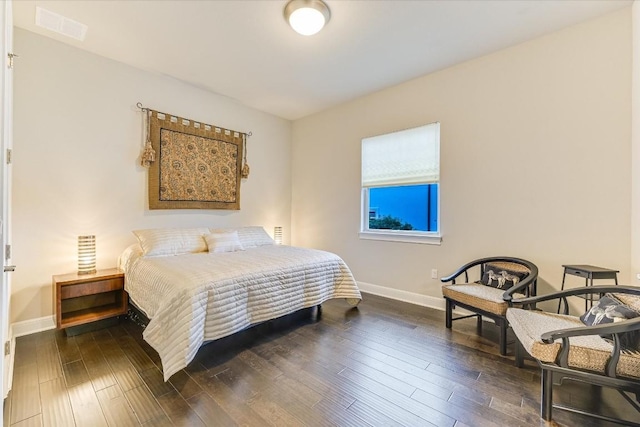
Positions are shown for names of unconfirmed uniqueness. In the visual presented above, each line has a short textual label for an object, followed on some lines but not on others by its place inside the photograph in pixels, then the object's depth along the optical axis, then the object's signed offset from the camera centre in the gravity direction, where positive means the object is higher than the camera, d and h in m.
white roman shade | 3.39 +0.76
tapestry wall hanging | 3.40 +0.67
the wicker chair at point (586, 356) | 1.42 -0.77
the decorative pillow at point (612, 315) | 1.53 -0.62
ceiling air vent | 2.38 +1.71
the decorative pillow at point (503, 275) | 2.60 -0.59
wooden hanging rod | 3.29 +1.26
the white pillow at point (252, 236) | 3.72 -0.33
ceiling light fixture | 2.20 +1.65
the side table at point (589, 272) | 2.15 -0.46
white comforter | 1.96 -0.68
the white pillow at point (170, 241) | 2.98 -0.34
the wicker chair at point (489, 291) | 2.28 -0.71
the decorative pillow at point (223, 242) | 3.34 -0.38
